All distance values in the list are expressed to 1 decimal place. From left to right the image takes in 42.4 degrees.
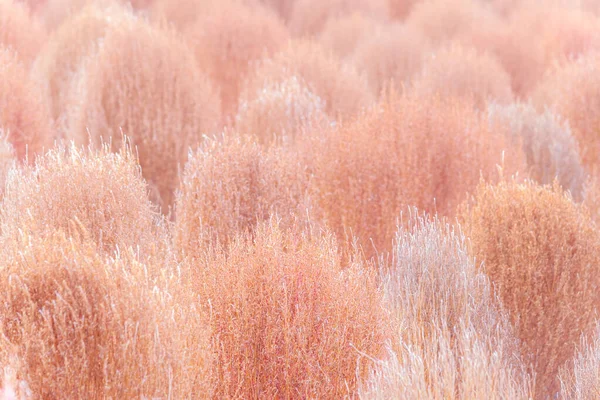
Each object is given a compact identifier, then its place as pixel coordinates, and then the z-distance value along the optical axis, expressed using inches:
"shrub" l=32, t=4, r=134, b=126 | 797.2
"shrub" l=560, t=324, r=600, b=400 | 293.6
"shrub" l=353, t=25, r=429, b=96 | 1005.2
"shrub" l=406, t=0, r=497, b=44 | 1242.2
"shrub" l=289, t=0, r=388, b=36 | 1359.5
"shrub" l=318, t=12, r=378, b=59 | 1178.0
